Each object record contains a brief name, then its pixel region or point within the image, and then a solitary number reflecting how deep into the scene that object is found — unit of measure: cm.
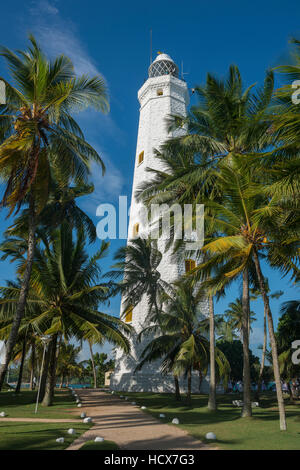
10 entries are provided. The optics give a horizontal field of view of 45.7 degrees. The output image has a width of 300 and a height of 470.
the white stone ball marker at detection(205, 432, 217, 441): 801
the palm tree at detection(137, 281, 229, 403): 1692
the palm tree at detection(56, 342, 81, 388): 4231
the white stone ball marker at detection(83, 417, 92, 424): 1055
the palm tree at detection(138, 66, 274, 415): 1360
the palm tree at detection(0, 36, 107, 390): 1022
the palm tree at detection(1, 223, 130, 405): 1521
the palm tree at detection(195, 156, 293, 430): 1023
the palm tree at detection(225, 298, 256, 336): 4172
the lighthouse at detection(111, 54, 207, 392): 2355
